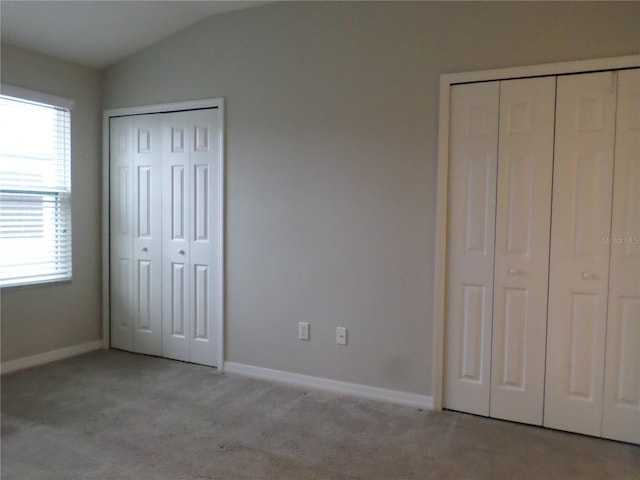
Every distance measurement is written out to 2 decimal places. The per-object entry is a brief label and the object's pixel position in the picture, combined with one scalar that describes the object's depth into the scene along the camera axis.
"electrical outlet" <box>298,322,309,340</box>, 3.37
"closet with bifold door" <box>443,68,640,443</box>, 2.57
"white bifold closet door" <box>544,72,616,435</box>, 2.59
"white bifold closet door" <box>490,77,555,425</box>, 2.71
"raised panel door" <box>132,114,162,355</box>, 3.94
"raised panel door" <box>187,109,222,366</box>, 3.67
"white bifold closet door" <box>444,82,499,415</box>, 2.83
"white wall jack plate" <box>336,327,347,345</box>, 3.25
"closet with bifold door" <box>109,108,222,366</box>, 3.72
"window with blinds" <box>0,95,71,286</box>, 3.50
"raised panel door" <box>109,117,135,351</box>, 4.07
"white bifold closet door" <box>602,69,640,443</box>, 2.53
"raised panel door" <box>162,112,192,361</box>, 3.80
